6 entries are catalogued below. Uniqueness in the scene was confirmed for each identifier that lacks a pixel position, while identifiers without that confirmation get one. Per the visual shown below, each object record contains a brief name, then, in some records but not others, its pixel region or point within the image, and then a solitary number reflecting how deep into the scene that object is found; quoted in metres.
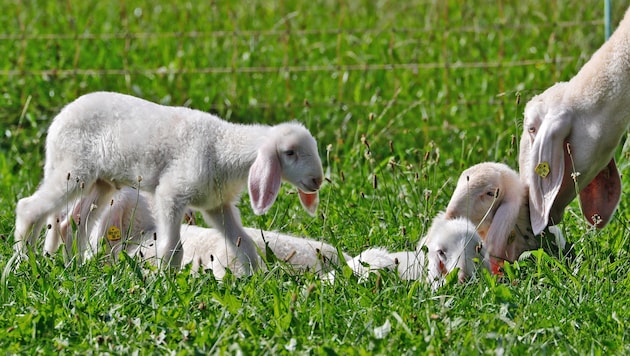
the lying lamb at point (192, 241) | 10.57
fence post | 14.93
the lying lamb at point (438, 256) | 9.68
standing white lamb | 10.17
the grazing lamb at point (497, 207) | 10.71
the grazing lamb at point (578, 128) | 10.42
